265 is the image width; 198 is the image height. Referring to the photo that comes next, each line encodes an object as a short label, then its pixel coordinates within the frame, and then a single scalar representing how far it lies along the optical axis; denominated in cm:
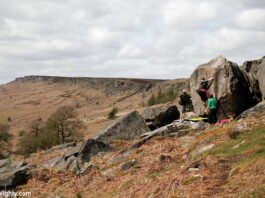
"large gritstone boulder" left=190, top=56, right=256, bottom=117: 2227
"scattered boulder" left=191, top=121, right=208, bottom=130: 2158
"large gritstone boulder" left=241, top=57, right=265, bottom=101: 2279
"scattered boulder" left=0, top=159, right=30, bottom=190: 1792
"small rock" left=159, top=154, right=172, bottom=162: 1571
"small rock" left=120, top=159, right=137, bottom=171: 1673
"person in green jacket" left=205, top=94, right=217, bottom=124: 2129
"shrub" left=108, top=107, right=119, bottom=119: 12430
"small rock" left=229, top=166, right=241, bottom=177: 1119
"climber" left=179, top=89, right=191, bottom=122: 2483
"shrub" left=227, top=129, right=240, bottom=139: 1533
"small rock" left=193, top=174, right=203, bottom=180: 1158
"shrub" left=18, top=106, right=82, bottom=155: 5690
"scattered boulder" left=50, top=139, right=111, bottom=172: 2049
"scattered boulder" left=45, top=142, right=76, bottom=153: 3009
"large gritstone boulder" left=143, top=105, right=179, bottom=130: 2749
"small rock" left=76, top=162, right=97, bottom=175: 1799
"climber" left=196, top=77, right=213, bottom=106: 2309
